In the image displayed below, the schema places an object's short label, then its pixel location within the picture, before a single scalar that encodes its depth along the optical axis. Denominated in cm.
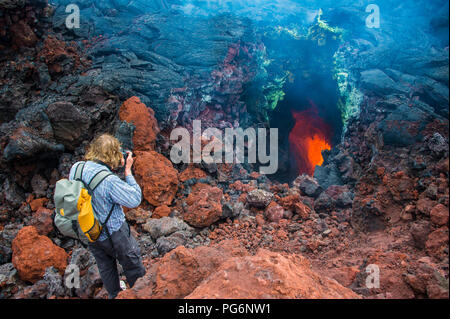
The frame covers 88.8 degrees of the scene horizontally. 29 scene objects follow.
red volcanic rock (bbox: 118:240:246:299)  186
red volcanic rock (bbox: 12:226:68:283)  336
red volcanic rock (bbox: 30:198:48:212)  483
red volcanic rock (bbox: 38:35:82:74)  682
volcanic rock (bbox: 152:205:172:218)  480
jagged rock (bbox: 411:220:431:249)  246
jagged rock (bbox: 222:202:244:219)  456
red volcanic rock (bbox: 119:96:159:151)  593
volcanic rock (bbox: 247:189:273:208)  495
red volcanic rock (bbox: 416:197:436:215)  272
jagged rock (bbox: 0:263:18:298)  327
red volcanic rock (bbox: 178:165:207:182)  594
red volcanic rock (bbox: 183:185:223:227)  440
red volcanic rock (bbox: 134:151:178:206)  505
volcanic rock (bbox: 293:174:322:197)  586
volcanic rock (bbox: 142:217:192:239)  414
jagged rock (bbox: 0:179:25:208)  489
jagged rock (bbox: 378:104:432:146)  411
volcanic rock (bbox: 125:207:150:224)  454
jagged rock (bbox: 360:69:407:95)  671
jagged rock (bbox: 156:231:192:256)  364
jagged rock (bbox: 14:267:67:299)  293
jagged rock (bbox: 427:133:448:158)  309
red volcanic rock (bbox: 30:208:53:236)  424
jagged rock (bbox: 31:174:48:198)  507
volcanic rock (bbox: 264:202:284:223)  461
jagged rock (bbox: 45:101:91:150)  538
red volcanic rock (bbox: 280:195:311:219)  468
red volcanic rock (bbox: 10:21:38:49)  673
